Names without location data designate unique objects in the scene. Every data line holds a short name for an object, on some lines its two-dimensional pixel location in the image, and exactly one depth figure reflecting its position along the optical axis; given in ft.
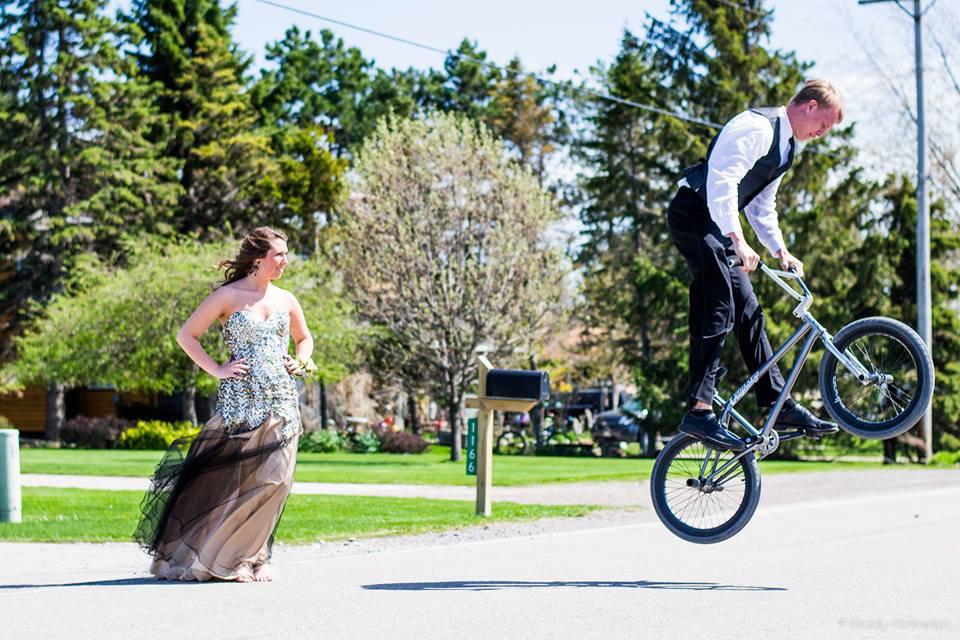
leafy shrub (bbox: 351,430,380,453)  136.36
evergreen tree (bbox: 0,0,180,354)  159.94
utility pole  100.73
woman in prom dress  26.63
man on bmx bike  25.67
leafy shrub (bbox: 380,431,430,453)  134.10
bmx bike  26.12
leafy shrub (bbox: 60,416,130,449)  145.79
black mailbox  43.62
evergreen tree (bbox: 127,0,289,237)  180.04
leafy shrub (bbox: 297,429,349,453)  135.95
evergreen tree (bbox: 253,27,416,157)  214.69
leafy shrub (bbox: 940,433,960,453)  114.62
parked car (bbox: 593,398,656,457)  137.69
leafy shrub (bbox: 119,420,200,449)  135.44
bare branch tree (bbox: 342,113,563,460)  118.52
